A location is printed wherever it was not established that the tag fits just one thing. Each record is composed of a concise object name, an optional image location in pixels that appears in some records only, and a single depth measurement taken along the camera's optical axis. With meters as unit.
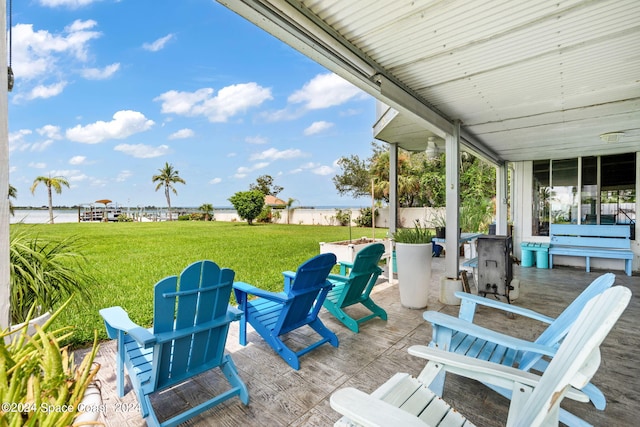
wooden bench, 6.07
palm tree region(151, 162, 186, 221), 35.31
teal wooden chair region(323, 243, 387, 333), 3.23
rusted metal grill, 4.02
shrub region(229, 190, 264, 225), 20.61
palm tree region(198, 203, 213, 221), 28.46
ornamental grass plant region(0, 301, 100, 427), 0.76
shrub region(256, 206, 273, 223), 21.75
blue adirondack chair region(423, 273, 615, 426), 1.77
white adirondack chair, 0.98
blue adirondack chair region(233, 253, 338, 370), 2.54
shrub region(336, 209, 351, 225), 19.44
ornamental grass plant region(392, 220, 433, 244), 4.12
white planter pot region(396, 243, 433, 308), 3.96
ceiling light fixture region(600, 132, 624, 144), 4.48
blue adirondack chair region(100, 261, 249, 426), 1.82
